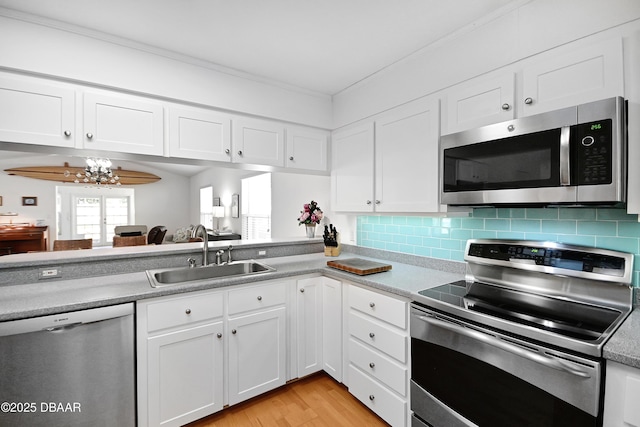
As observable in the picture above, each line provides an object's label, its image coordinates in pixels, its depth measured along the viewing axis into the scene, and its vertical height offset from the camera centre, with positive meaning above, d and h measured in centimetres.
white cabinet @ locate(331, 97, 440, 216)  185 +36
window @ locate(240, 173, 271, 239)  464 +6
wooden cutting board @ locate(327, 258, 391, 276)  196 -41
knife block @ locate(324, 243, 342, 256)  274 -40
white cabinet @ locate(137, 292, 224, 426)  158 -87
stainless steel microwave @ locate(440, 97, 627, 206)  113 +23
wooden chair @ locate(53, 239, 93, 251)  365 -46
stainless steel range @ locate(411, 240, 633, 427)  100 -51
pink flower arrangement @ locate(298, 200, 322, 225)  290 -5
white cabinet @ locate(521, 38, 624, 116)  118 +60
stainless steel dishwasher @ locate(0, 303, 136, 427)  129 -78
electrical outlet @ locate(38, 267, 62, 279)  174 -39
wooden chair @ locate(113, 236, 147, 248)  445 -49
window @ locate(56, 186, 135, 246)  689 -3
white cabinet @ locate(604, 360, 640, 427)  89 -60
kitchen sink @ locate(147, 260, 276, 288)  206 -47
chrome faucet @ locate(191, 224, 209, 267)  218 -25
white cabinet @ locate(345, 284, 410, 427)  162 -89
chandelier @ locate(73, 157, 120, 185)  499 +72
